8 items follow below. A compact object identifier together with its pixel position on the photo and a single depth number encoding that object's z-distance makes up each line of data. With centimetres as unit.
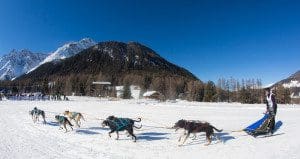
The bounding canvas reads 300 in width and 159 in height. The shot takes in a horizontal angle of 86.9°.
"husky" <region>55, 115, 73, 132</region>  883
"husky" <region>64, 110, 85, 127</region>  964
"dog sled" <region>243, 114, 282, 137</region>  746
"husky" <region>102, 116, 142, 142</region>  727
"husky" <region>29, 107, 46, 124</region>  1095
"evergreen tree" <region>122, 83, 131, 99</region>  5573
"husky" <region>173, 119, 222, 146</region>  677
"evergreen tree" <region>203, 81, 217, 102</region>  5105
